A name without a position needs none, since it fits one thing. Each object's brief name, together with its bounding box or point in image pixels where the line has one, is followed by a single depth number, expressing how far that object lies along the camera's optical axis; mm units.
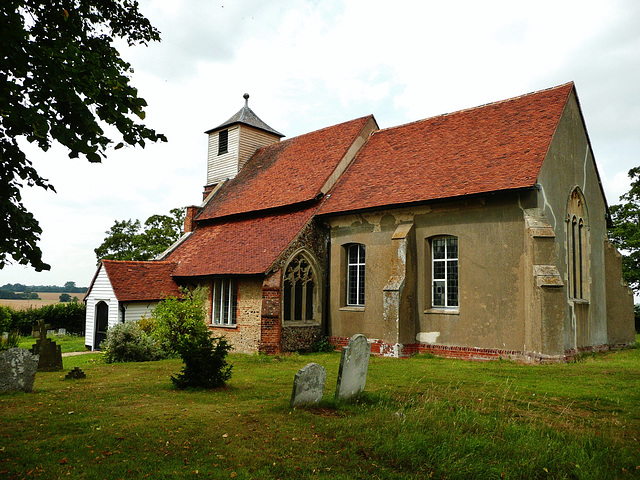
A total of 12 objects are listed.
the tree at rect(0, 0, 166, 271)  6125
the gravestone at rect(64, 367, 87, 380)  13242
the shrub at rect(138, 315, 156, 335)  20172
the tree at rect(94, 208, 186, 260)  43500
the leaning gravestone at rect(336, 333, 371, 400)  9312
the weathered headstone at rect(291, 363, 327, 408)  8844
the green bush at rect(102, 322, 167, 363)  18250
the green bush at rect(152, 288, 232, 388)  11031
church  15906
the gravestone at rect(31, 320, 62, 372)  14930
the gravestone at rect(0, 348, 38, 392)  10852
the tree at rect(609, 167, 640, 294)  35938
